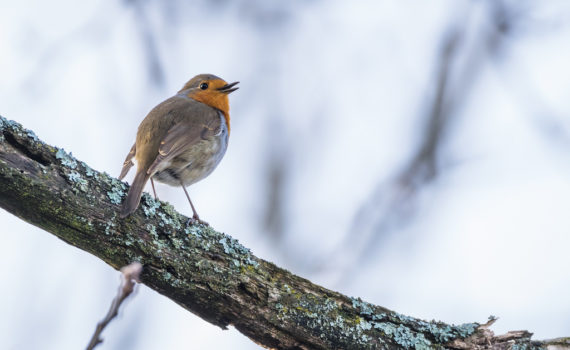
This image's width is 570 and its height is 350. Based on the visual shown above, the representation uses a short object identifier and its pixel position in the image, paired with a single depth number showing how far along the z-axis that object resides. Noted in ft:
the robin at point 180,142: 24.70
